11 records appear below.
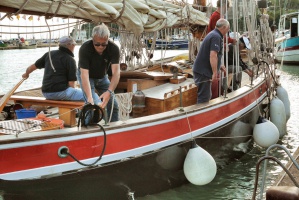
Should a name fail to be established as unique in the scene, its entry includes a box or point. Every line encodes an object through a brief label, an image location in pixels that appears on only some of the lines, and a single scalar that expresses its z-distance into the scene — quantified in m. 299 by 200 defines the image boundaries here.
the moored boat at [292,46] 31.46
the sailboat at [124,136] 4.53
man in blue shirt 6.67
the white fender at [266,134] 8.06
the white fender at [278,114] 9.28
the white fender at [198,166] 5.88
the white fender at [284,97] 10.44
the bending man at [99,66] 5.10
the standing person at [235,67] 8.36
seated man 6.03
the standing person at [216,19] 8.12
